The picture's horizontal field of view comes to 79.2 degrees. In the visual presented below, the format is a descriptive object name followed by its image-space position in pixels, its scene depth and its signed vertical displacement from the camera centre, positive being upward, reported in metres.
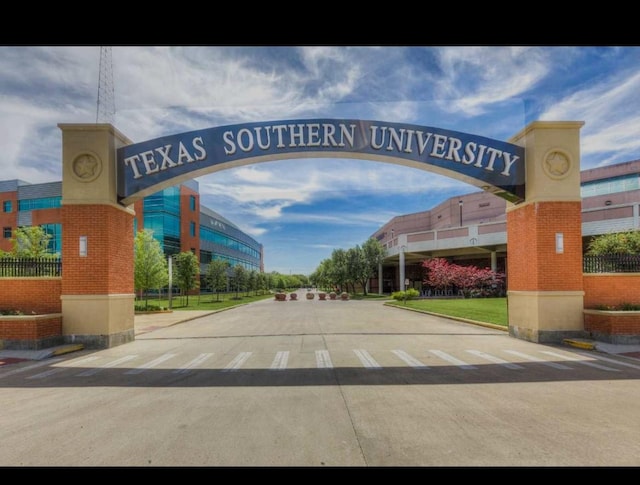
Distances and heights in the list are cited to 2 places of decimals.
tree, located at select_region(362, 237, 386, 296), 57.50 +0.50
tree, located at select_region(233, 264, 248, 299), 54.89 -2.61
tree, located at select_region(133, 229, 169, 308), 29.80 -0.28
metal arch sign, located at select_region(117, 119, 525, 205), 12.39 +3.53
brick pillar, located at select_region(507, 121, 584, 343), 11.74 +0.63
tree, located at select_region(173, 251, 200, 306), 36.22 -1.01
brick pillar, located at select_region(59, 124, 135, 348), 11.55 +0.72
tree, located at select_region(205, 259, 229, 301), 44.31 -1.86
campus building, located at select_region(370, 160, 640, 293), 36.78 +3.38
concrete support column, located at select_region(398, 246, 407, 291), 49.91 -0.91
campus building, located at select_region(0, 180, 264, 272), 53.25 +6.81
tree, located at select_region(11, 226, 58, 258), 28.76 +1.46
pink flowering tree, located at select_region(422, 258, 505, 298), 41.22 -2.42
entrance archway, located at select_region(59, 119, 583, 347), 11.65 +2.52
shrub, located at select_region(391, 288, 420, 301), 40.25 -3.87
